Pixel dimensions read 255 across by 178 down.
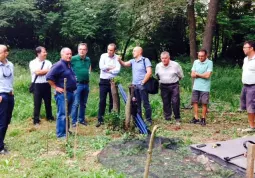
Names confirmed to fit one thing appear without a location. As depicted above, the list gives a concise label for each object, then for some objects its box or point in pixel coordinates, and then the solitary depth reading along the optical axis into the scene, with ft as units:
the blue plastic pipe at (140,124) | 20.76
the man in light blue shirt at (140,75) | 23.02
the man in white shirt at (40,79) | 23.11
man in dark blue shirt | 19.83
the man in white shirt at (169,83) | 23.99
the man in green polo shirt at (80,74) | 23.03
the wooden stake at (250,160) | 9.46
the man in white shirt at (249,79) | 20.93
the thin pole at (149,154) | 9.40
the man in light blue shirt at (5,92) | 17.87
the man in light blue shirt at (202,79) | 23.31
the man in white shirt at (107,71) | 23.22
